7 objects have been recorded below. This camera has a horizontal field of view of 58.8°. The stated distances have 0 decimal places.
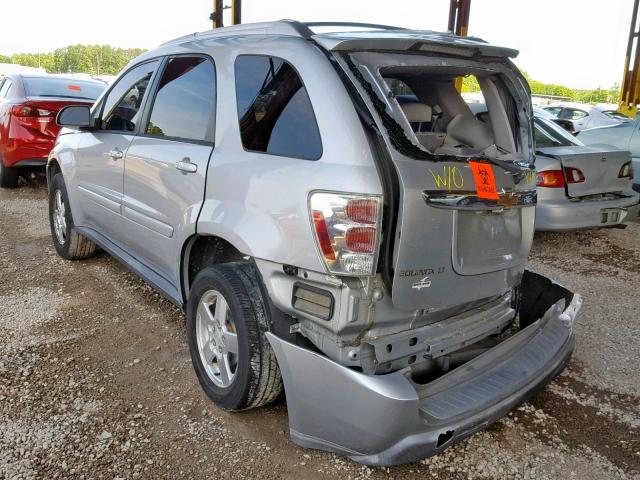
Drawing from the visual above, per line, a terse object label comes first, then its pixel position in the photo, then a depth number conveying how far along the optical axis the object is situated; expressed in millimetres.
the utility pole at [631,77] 14211
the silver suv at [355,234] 2174
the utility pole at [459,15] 11094
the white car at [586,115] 14056
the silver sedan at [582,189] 5855
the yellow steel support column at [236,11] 12578
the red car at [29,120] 7426
